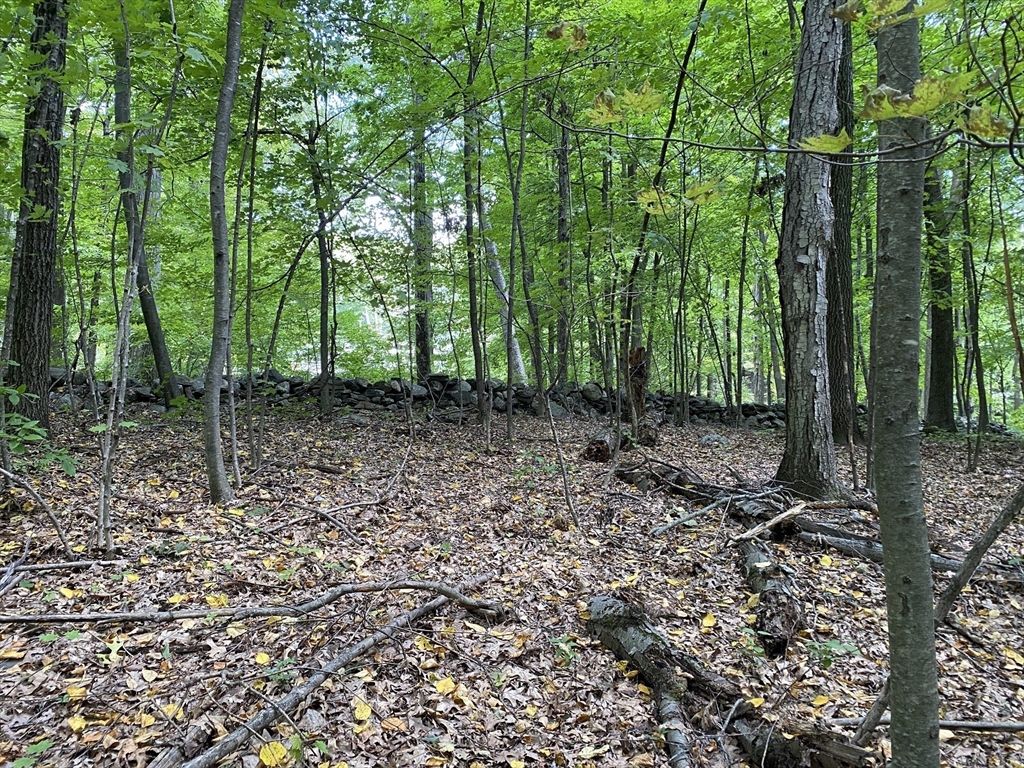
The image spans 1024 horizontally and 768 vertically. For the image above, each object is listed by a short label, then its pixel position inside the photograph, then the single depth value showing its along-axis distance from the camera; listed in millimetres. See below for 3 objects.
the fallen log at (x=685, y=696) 1948
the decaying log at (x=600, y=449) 6668
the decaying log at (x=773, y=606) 2713
